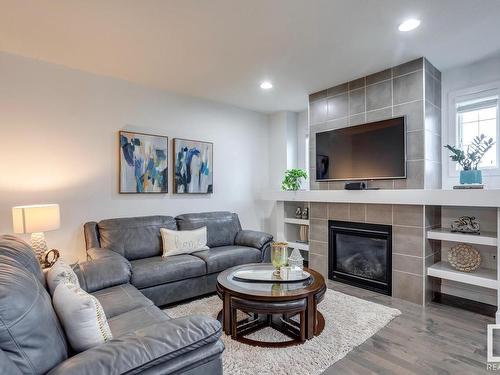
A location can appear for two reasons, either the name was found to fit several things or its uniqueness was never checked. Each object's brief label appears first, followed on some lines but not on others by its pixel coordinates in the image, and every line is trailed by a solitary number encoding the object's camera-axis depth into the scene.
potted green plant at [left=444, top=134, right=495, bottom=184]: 2.76
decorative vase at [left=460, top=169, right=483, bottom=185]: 2.75
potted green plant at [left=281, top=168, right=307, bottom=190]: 4.32
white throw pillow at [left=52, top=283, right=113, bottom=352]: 1.17
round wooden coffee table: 2.05
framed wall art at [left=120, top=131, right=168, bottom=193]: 3.51
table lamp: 2.51
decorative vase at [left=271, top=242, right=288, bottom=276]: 2.47
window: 2.98
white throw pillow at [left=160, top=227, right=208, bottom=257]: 3.31
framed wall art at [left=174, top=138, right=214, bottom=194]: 3.96
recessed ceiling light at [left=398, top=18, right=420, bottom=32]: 2.30
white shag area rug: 1.91
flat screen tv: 3.18
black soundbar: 3.38
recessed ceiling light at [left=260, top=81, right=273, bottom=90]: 3.65
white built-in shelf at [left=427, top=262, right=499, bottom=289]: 2.59
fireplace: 3.27
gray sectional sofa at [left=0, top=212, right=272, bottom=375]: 0.95
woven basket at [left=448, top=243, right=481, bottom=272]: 2.78
